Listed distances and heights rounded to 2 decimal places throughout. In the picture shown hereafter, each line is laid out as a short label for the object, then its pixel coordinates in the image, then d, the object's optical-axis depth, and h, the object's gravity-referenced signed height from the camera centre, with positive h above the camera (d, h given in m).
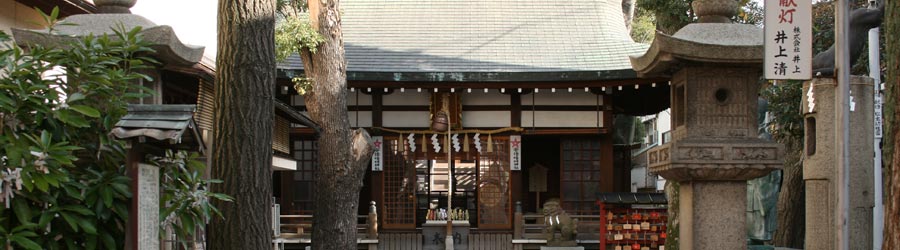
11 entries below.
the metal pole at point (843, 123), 8.73 +0.43
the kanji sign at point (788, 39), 9.95 +1.37
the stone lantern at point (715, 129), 10.34 +0.45
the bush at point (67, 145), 5.92 +0.15
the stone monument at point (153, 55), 6.43 +1.04
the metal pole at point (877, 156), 14.59 +0.22
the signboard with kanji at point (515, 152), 21.05 +0.38
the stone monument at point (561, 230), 18.61 -1.17
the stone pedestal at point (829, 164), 12.51 +0.08
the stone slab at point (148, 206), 6.44 -0.26
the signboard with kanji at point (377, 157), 21.22 +0.27
